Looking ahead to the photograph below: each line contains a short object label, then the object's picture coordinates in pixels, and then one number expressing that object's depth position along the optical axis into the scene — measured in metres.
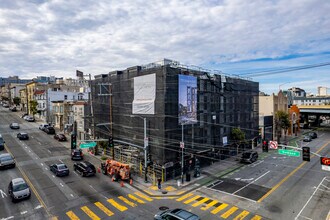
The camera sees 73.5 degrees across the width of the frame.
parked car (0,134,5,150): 39.75
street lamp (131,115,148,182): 28.12
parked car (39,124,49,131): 57.49
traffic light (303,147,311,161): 21.70
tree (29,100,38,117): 72.02
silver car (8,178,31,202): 21.35
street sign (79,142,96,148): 30.21
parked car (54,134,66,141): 48.65
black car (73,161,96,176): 29.09
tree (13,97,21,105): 100.10
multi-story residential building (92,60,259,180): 30.01
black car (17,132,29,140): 47.62
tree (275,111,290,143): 56.41
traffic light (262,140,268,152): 25.53
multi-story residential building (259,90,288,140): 55.62
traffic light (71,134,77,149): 27.87
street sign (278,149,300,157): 23.84
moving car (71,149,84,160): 36.84
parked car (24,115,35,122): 70.69
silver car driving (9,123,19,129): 57.92
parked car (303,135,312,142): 56.09
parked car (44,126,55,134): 54.41
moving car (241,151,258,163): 36.17
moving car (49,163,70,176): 28.72
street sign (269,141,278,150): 24.80
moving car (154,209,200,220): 16.18
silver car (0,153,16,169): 30.47
